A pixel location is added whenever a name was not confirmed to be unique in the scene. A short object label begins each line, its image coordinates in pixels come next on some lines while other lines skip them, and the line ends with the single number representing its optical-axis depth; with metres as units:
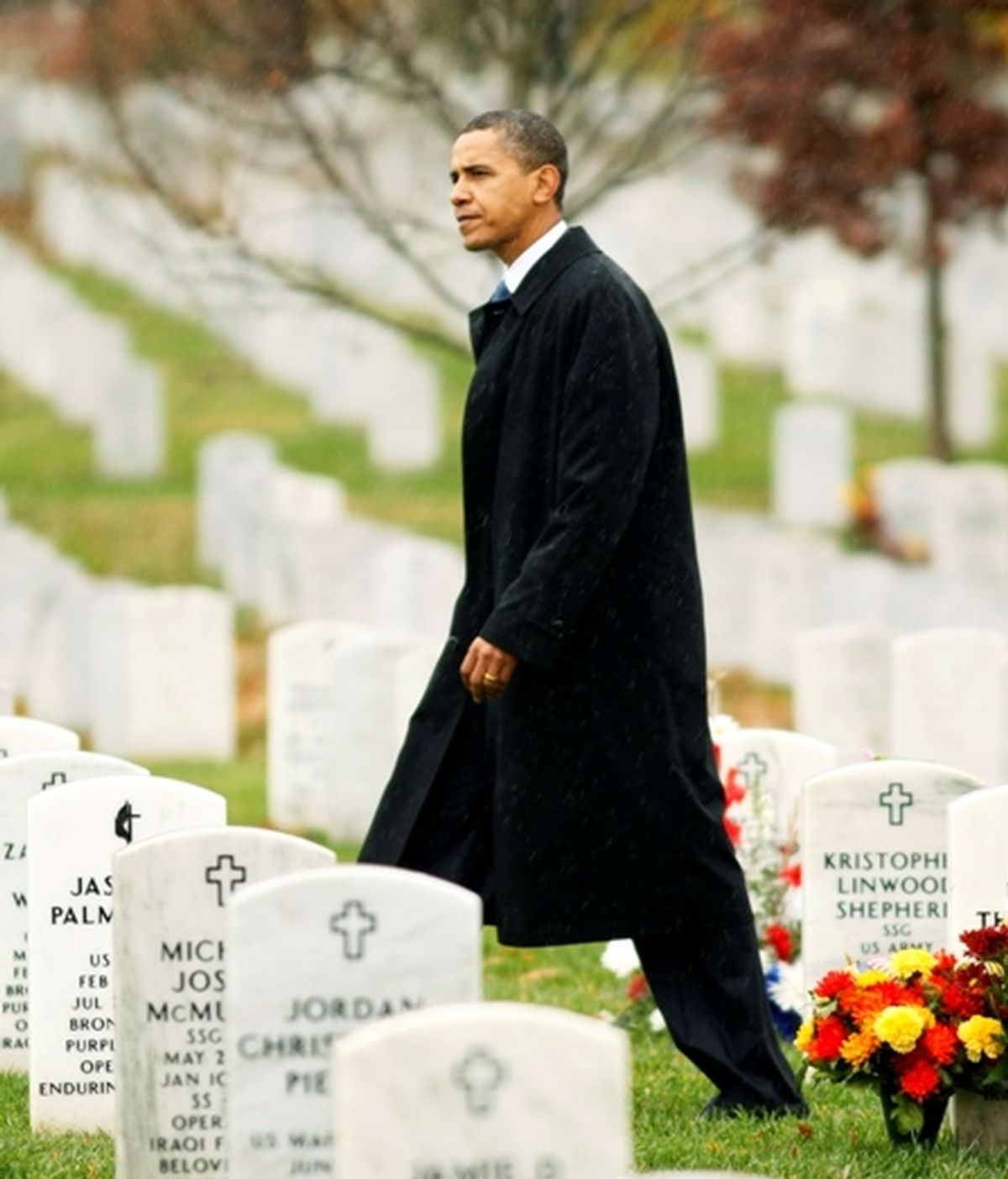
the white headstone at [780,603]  35.06
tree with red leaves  32.94
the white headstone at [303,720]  26.08
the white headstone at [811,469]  43.44
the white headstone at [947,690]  26.86
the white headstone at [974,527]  38.34
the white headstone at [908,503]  39.59
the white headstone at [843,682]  28.34
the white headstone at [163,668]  30.83
